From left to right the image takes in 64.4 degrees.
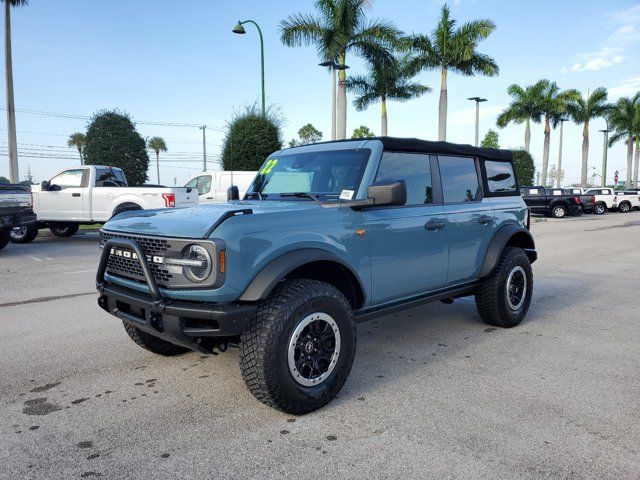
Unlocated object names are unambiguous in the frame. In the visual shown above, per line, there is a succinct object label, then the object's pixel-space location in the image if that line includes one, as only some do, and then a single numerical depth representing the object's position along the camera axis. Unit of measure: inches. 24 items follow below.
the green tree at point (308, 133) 3412.2
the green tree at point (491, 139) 2792.8
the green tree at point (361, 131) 3027.1
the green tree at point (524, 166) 1753.2
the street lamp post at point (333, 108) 1128.2
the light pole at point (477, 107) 1507.1
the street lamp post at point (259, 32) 821.2
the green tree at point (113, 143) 880.3
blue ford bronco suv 121.1
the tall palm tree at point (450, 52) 1221.7
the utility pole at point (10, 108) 855.7
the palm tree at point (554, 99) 1882.4
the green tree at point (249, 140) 823.7
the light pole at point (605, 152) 2256.0
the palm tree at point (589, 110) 2025.1
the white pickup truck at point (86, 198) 530.9
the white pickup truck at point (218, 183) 639.1
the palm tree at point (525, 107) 1881.2
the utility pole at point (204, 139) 2343.3
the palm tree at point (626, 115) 2289.6
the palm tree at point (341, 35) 1053.8
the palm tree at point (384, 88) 1369.3
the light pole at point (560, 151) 2022.9
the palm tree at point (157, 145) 3779.5
